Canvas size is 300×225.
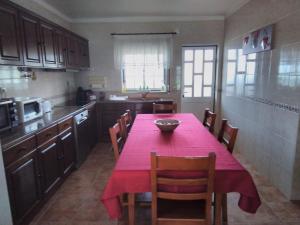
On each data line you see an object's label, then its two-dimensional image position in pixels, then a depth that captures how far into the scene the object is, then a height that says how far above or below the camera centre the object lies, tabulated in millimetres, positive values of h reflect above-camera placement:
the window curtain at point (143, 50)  4297 +571
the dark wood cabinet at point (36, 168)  1712 -848
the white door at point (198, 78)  4478 -11
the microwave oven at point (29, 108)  2205 -322
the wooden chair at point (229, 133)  1768 -484
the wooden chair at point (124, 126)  2205 -496
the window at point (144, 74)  4395 +89
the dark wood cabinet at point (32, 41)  1945 +438
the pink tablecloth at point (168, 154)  1358 -580
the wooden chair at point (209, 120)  2423 -506
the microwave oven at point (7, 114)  1883 -313
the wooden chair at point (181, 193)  1243 -712
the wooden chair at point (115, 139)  1828 -515
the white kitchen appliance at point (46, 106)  2762 -360
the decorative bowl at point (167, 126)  2141 -477
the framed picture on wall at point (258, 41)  2603 +483
